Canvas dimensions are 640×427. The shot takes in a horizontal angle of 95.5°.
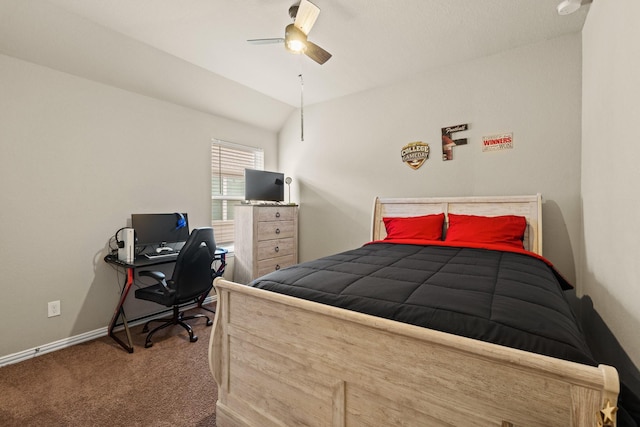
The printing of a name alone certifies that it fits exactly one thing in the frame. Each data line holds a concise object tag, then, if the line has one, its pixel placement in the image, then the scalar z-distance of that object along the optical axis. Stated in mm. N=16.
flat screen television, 3672
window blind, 3699
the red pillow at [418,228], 2805
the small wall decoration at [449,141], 2976
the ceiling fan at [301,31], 1948
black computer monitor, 2805
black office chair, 2418
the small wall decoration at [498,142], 2741
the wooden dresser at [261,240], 3446
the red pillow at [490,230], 2420
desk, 2414
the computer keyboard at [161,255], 2667
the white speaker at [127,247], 2545
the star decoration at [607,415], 625
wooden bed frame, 723
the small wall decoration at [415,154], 3191
